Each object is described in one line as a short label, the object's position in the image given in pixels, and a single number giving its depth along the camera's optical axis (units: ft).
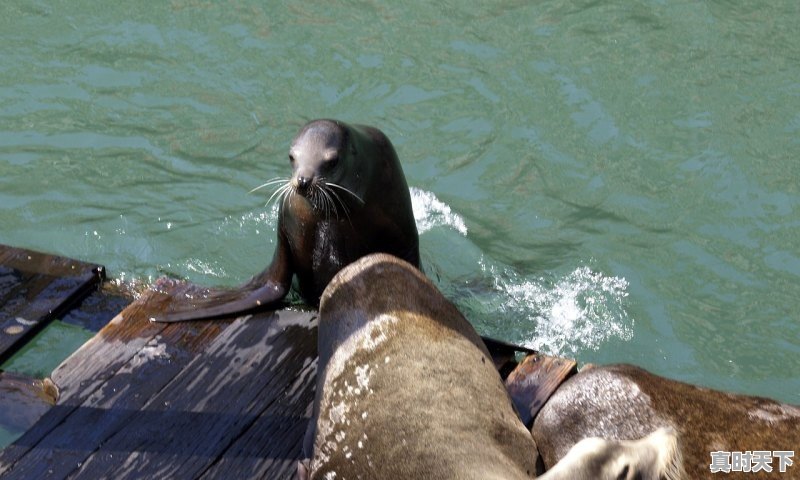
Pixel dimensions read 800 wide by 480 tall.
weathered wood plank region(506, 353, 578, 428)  35.42
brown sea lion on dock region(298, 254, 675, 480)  29.86
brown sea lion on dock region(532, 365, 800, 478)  30.22
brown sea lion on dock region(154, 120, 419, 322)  40.16
